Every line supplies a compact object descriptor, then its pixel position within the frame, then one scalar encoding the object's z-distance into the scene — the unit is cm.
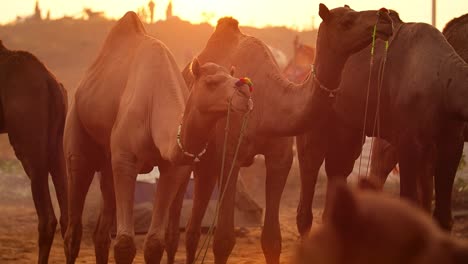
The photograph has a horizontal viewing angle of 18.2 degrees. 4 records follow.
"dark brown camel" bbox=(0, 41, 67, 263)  1500
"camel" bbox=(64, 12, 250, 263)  1093
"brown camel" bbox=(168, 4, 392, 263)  1167
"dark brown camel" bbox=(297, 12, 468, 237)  1226
